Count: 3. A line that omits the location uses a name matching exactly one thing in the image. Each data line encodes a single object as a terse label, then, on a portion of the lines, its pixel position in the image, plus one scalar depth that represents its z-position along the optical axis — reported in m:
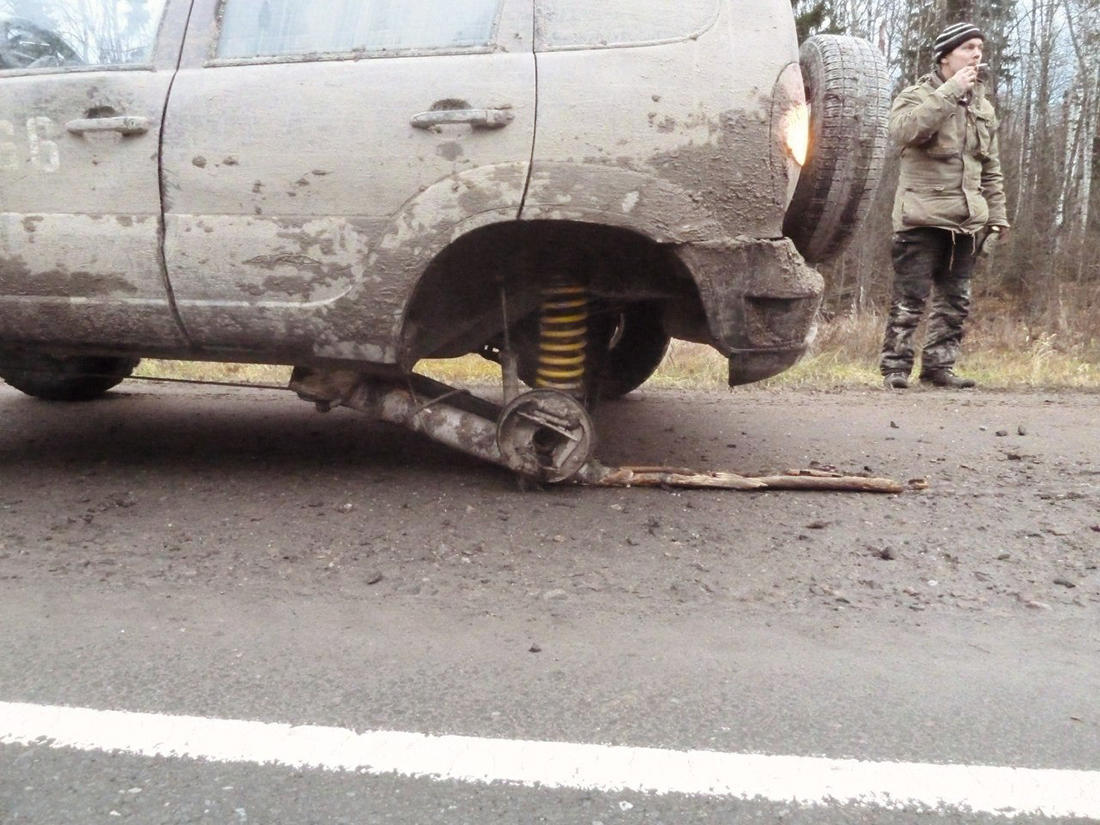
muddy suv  2.89
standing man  5.60
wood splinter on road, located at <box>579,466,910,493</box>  3.50
